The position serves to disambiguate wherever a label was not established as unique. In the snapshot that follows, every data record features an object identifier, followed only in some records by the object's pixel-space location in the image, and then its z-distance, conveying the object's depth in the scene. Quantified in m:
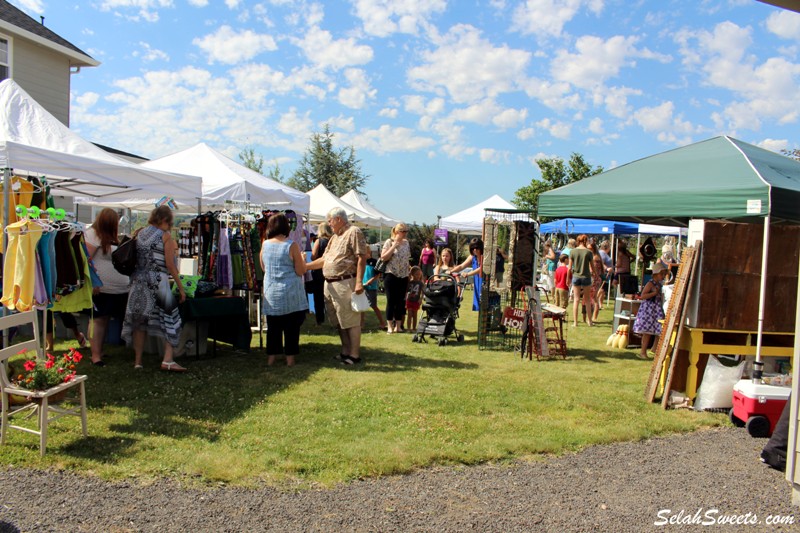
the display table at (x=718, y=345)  5.56
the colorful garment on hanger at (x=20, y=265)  4.54
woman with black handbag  5.95
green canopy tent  5.39
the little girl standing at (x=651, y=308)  7.69
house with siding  12.81
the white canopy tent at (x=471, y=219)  17.89
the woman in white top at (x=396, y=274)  8.84
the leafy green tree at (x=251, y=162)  42.03
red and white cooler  4.79
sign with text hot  8.07
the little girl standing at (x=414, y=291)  9.48
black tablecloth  6.61
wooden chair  3.87
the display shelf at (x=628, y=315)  8.92
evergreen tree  36.47
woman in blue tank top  6.41
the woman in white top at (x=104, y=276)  6.38
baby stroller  8.60
